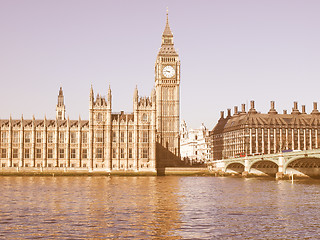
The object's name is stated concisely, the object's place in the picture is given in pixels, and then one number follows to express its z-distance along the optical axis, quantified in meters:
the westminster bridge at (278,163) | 108.34
